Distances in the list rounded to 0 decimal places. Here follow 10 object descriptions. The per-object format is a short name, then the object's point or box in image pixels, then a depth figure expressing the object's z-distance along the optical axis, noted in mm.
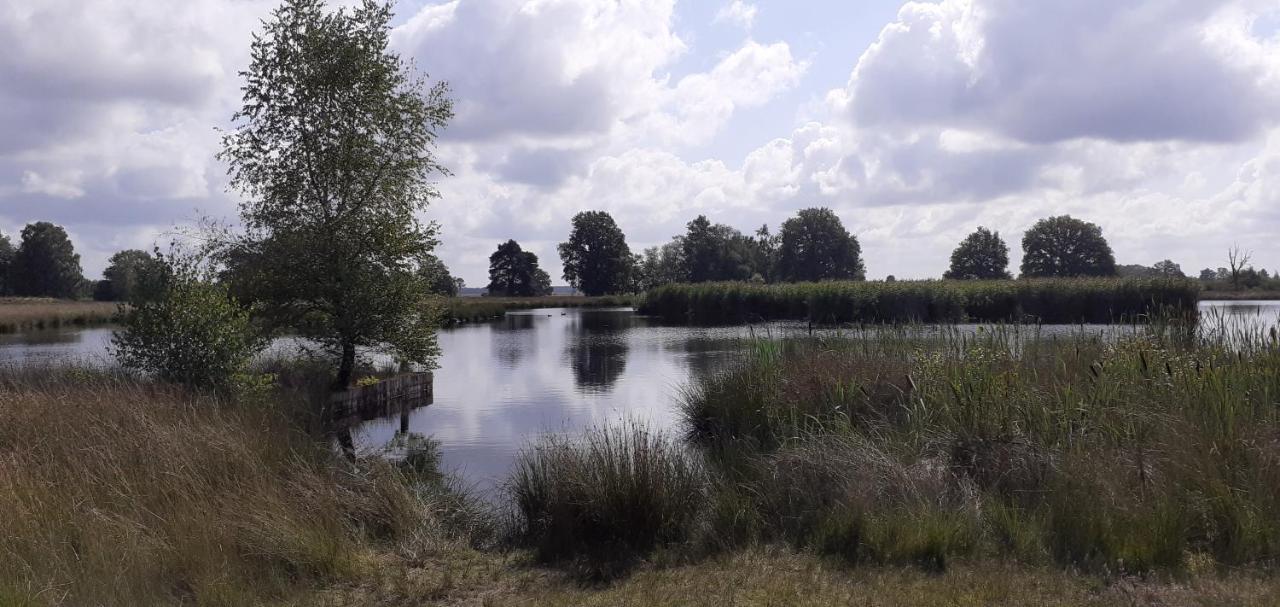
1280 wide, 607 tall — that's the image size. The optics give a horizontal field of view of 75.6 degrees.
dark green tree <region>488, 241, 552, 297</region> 108625
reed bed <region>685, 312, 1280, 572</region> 5863
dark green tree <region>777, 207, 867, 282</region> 98375
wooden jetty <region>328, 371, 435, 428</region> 16831
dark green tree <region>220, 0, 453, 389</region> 16281
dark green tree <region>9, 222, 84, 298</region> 85062
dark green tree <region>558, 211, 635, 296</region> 101375
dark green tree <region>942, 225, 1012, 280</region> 99000
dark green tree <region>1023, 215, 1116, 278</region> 86688
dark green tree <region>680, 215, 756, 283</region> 98500
